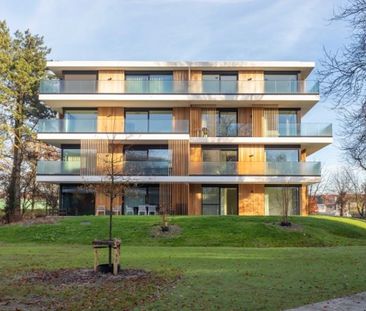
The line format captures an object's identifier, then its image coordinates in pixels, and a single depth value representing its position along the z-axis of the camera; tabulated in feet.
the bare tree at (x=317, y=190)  251.33
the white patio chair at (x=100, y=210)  127.65
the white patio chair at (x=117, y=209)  127.13
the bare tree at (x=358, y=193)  226.99
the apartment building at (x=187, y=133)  126.11
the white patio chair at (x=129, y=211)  128.30
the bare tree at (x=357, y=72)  39.55
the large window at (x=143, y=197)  129.29
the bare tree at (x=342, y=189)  233.27
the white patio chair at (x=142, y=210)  127.13
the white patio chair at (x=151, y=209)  126.85
